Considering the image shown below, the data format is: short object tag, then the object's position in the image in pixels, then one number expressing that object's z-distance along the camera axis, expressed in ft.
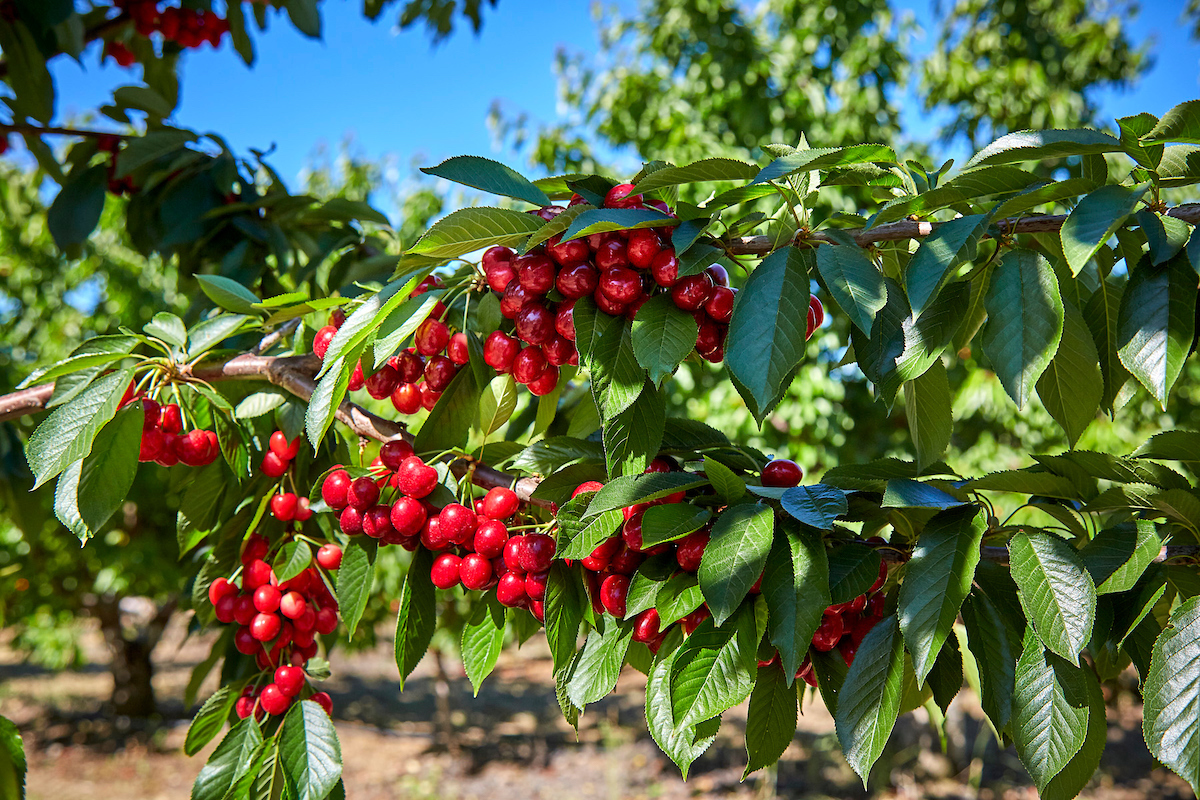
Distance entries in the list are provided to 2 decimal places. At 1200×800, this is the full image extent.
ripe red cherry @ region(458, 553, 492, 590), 2.80
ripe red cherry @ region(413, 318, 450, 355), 3.09
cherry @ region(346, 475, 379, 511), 2.98
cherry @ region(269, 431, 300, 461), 3.65
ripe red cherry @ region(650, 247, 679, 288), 2.41
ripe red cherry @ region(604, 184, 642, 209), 2.49
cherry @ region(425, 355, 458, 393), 3.22
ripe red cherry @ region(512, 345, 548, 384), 2.85
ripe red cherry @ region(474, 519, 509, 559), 2.79
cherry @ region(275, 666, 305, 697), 3.58
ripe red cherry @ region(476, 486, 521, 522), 2.87
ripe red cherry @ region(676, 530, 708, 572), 2.44
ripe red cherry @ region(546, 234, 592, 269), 2.47
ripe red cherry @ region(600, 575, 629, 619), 2.55
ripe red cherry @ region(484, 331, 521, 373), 2.86
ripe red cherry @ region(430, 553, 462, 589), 2.89
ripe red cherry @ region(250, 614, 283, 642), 3.52
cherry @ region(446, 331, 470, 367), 3.13
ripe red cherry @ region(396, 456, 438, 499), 2.89
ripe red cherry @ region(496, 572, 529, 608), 2.74
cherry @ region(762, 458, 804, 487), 2.85
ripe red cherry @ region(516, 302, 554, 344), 2.67
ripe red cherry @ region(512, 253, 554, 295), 2.57
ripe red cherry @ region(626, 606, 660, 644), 2.53
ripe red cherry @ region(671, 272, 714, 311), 2.41
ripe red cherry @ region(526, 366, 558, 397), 2.98
